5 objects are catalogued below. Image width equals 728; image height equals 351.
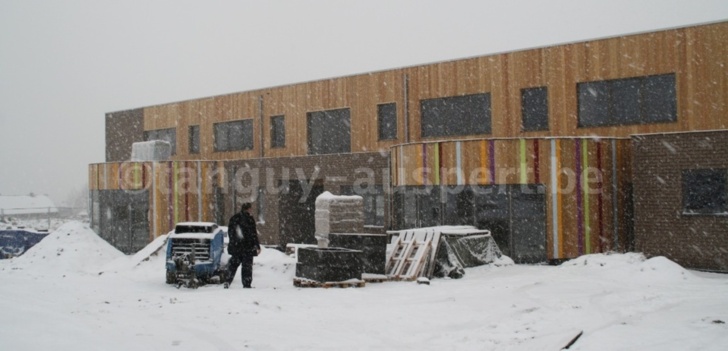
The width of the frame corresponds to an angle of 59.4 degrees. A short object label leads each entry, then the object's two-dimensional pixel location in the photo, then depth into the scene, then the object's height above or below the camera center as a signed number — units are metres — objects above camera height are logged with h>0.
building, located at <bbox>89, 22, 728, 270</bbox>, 17.95 +1.01
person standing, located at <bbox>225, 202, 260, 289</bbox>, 13.66 -1.23
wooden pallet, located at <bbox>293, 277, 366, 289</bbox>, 13.55 -2.10
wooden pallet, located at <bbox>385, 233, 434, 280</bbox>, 15.04 -1.82
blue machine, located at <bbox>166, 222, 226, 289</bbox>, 14.43 -1.58
